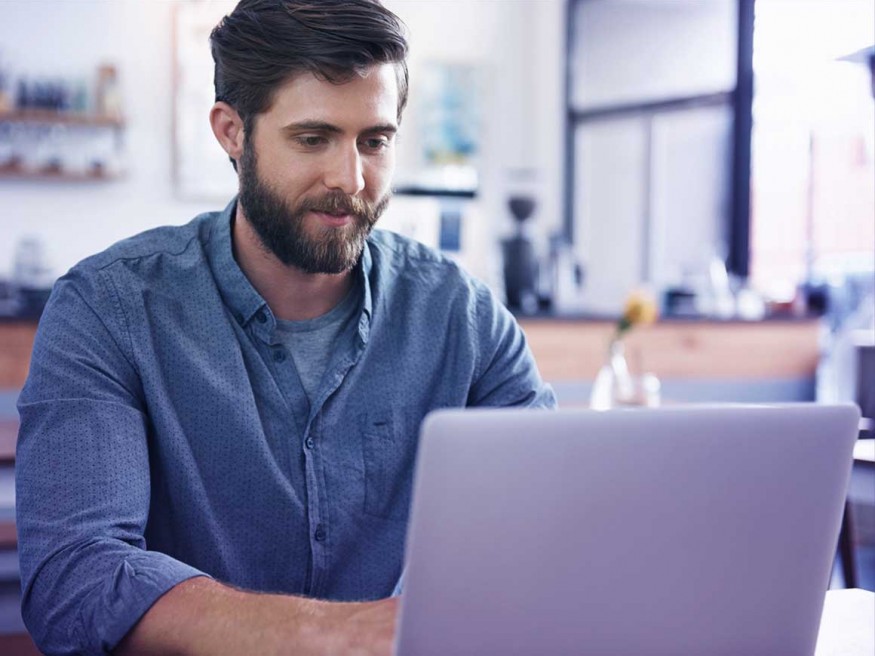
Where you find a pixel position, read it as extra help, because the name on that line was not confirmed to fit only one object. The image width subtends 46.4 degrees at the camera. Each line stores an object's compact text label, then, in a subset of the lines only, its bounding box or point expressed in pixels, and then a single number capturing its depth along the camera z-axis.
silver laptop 0.68
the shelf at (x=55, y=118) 4.87
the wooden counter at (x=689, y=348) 3.59
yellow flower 2.57
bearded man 1.14
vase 2.53
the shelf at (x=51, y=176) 4.90
